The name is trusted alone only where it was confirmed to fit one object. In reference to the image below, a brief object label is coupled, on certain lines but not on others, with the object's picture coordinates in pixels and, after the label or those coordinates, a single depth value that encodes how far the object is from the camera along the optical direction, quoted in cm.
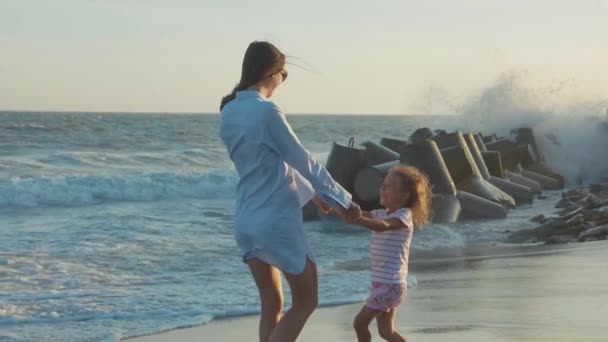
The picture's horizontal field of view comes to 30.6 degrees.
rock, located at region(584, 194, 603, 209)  1638
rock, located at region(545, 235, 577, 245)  1229
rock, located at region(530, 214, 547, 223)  1628
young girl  499
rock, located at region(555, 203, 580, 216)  1736
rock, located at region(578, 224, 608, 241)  1245
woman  430
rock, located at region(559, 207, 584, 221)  1456
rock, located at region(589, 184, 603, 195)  2169
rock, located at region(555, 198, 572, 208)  1900
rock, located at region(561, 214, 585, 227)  1366
